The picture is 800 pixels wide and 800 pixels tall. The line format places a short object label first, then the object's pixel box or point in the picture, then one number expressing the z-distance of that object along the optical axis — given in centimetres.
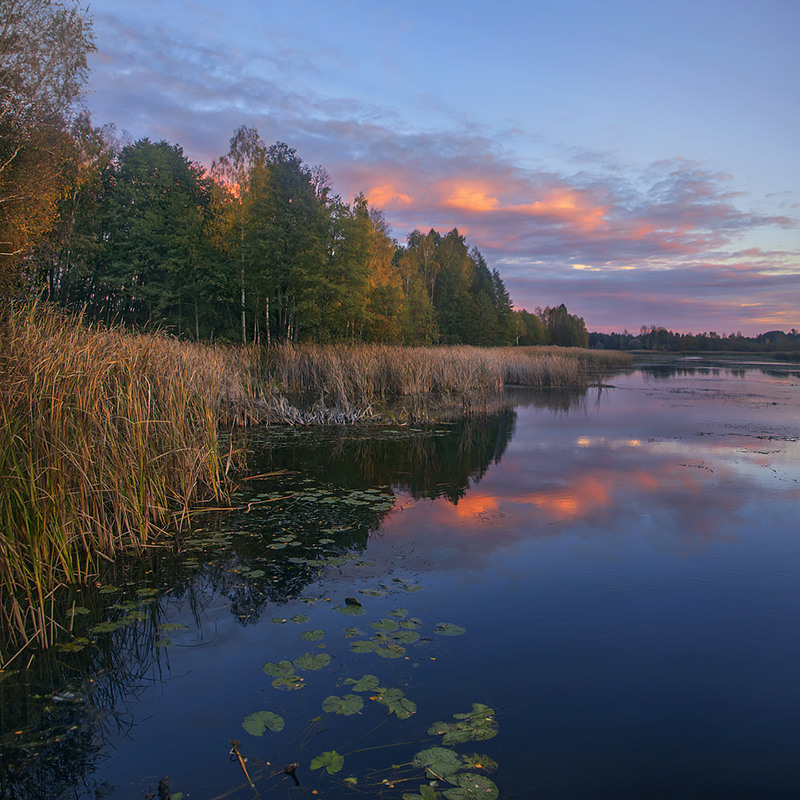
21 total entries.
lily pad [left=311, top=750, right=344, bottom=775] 222
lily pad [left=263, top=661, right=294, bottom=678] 290
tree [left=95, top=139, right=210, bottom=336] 2630
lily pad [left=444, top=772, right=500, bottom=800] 210
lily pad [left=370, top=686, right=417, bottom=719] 259
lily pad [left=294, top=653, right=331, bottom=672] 296
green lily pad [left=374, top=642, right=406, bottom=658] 308
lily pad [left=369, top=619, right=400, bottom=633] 338
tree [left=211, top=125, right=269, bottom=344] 2373
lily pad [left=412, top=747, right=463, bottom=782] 221
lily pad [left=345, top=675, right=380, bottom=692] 276
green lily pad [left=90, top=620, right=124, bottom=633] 330
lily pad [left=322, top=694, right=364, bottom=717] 259
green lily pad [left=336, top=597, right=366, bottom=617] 360
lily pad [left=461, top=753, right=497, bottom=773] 227
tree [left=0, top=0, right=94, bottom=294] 1623
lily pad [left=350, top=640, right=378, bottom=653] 312
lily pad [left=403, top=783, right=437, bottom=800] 207
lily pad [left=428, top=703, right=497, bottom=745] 244
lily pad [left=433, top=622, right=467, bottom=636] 337
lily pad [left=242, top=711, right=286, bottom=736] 246
